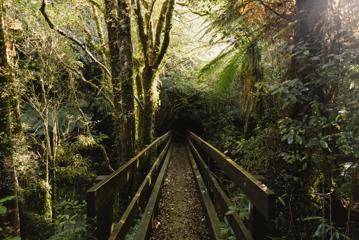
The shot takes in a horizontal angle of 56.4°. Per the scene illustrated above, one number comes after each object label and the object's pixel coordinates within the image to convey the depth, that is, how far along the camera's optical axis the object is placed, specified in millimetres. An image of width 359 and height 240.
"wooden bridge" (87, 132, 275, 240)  2436
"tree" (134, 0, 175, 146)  9539
